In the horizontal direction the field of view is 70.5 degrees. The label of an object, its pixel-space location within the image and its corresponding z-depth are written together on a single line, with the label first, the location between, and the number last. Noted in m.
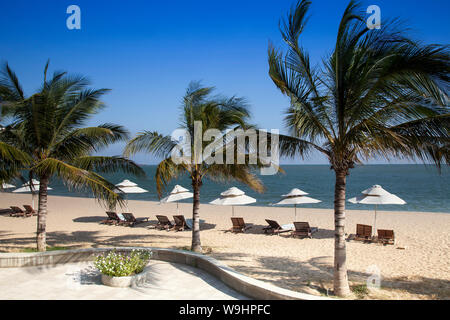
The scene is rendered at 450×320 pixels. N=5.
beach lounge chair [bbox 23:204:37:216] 19.60
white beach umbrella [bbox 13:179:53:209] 19.97
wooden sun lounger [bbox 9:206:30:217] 19.64
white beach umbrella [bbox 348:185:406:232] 12.68
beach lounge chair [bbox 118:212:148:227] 16.55
